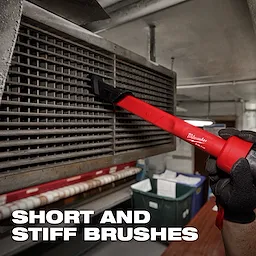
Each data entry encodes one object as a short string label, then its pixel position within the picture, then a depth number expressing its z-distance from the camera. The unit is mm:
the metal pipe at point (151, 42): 1411
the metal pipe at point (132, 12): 1025
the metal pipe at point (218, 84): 2797
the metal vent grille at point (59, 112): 601
